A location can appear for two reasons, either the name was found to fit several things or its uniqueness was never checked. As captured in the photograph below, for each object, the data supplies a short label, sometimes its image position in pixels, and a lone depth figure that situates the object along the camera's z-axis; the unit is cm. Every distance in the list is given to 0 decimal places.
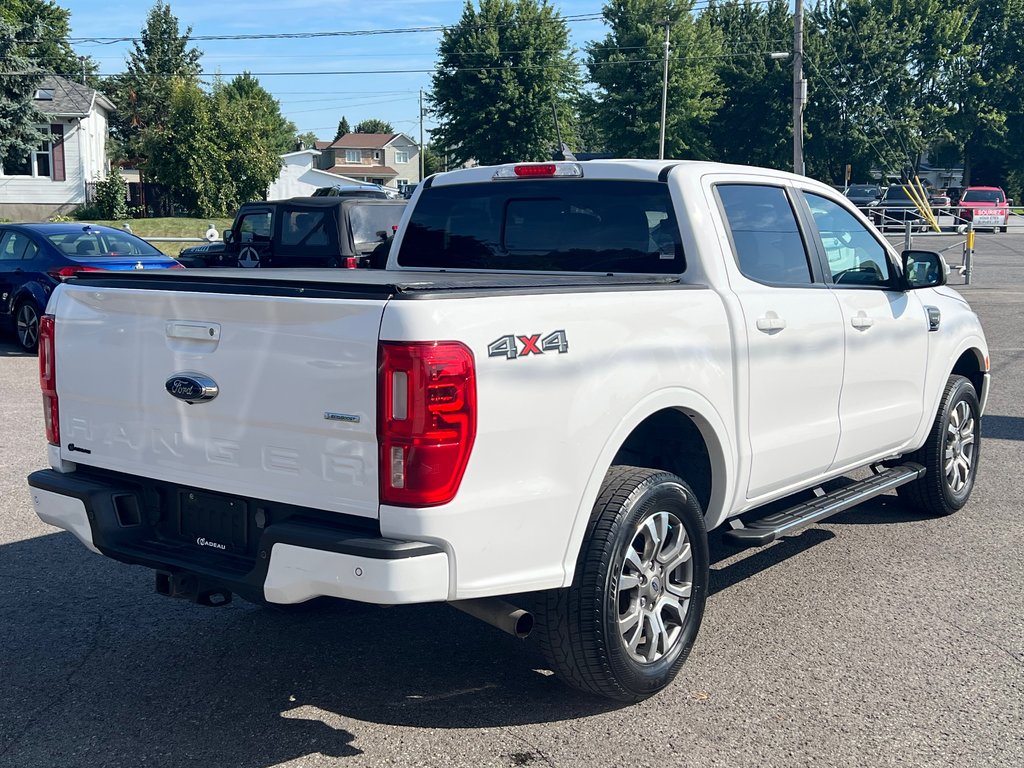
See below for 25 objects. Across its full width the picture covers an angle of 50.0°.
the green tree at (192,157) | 4644
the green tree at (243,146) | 4734
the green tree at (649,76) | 6088
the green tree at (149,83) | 5638
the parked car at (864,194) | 4756
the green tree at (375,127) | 15725
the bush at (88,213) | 4538
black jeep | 1377
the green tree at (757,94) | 6344
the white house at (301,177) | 7862
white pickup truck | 331
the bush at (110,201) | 4522
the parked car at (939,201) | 4830
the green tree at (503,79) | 6088
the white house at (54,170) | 4594
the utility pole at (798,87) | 3089
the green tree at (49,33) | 5731
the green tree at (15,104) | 4075
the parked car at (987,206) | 4516
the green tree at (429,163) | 9701
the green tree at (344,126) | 16262
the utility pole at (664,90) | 5234
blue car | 1343
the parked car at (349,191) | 1878
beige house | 11506
